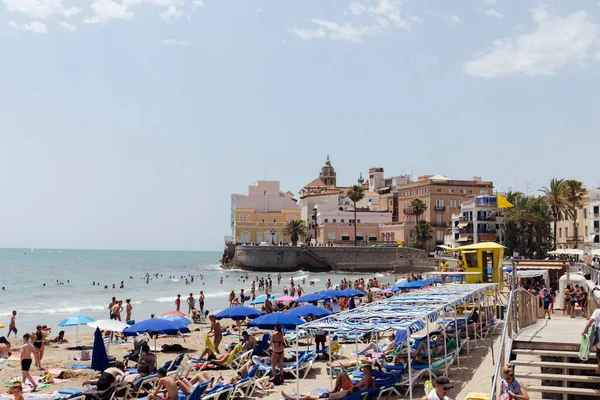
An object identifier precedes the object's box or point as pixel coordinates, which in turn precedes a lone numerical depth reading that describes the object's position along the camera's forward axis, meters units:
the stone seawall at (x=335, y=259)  77.12
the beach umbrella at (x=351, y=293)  24.52
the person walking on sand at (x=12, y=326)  24.14
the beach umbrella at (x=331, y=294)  23.75
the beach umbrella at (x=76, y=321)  19.28
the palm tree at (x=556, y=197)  58.34
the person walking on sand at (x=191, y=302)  31.04
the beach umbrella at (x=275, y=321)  16.19
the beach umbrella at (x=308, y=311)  17.70
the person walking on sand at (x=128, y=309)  25.75
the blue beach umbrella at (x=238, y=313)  19.05
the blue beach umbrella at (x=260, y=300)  26.71
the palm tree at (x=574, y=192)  55.78
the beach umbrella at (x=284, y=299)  25.25
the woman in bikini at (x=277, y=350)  13.68
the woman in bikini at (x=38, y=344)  16.52
